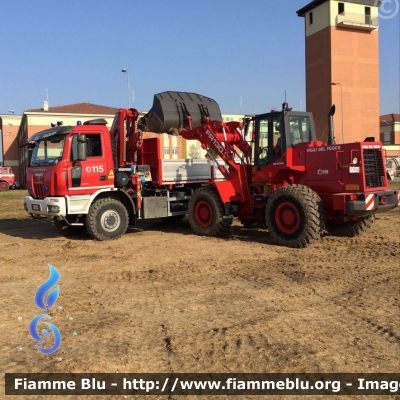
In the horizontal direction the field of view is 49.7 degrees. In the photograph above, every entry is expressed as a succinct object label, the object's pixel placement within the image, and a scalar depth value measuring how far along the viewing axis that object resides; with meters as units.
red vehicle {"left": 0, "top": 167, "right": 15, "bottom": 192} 36.75
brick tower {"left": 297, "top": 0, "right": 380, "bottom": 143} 44.38
